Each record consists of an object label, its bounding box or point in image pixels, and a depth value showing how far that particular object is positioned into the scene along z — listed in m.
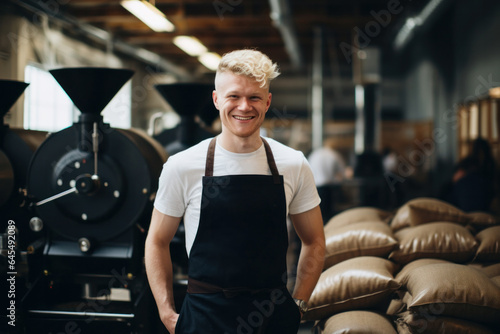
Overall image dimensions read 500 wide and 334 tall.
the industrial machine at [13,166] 3.00
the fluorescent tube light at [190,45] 8.55
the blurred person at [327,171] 6.86
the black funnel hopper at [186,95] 3.87
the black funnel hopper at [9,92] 2.95
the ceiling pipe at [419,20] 7.84
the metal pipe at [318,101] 9.56
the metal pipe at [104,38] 6.50
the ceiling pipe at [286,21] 6.51
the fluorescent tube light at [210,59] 10.02
